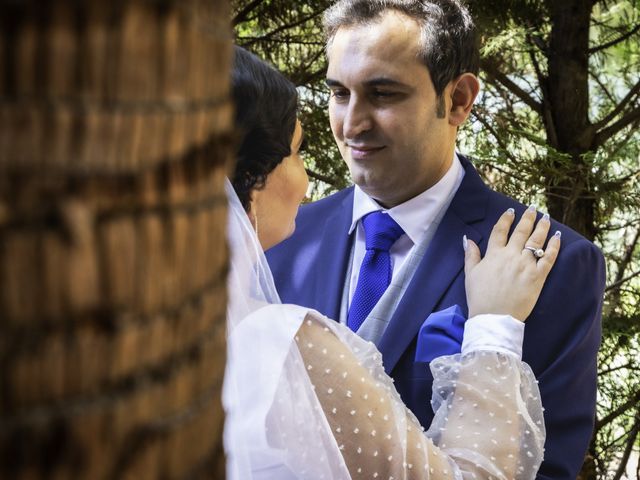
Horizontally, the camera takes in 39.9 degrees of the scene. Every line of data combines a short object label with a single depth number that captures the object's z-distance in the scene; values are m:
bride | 1.58
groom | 2.34
